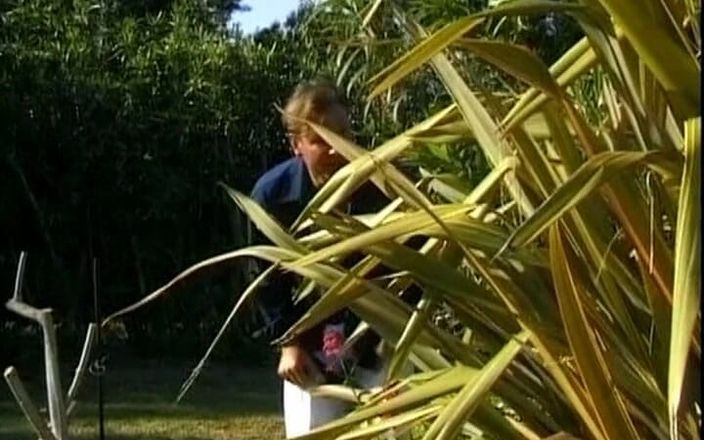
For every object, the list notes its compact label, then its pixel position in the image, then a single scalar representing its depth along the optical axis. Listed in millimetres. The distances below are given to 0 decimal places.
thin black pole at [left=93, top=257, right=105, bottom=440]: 5679
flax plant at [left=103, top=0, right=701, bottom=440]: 3090
